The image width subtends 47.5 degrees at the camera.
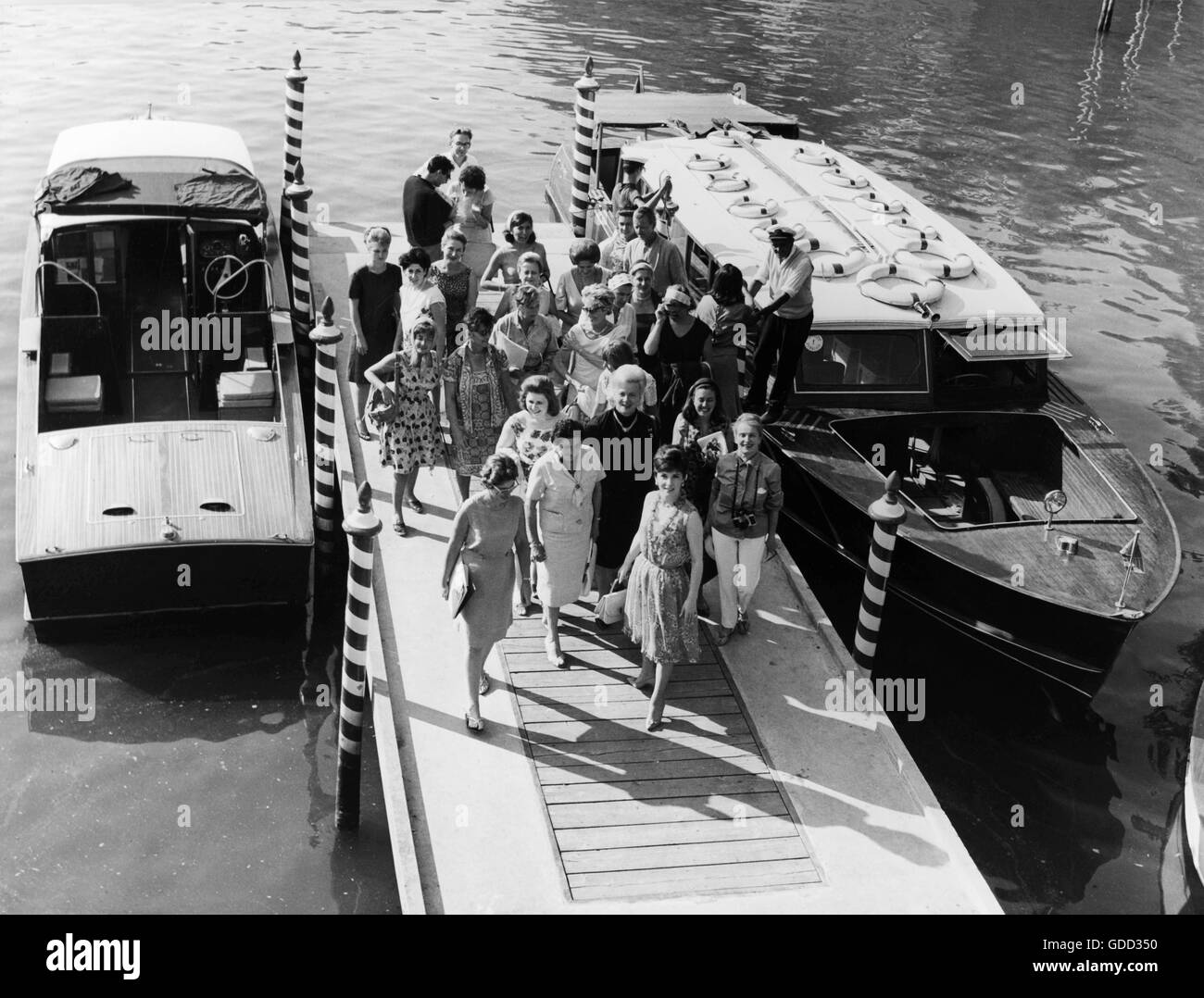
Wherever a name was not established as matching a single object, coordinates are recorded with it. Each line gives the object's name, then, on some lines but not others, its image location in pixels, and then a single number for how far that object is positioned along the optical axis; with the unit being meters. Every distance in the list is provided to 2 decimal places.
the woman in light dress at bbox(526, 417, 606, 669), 8.78
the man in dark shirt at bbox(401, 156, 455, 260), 13.47
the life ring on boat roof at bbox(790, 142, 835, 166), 15.65
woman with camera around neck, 9.22
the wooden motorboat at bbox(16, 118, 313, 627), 10.58
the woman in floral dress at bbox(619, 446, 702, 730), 8.42
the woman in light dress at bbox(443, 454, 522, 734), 8.25
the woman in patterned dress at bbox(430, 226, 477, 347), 11.55
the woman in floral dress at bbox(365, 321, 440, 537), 10.45
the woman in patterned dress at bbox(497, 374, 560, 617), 9.24
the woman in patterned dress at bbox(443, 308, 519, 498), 10.18
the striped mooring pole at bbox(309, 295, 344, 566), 11.30
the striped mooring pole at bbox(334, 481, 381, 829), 8.45
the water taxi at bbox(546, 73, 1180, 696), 10.52
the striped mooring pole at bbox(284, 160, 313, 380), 14.33
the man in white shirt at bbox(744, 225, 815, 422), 11.74
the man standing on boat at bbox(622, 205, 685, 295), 12.25
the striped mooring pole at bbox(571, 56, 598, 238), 17.48
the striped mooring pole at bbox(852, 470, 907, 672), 9.40
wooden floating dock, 7.80
